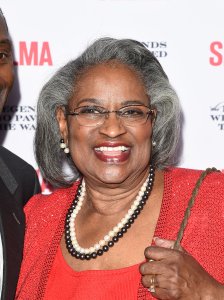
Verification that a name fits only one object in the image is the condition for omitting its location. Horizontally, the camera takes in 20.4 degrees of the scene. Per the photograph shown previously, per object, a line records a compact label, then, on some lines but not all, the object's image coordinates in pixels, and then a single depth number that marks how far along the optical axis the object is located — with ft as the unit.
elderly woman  6.91
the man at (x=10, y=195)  7.61
